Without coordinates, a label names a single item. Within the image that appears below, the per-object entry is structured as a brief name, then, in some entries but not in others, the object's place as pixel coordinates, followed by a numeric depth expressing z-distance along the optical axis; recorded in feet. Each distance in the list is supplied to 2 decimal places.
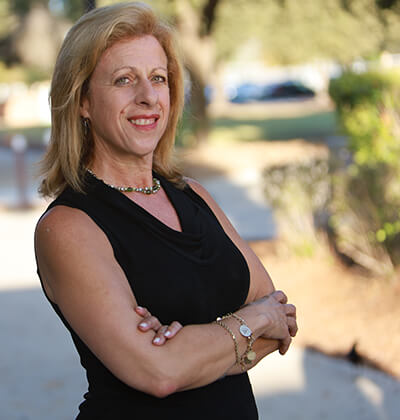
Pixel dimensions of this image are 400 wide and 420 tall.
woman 5.72
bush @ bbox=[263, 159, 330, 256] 22.25
